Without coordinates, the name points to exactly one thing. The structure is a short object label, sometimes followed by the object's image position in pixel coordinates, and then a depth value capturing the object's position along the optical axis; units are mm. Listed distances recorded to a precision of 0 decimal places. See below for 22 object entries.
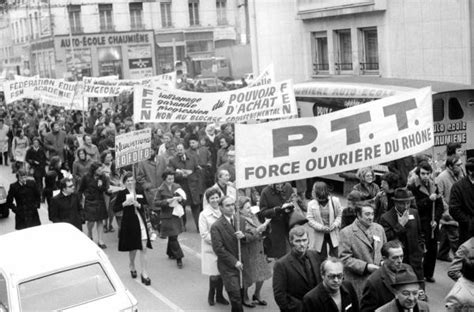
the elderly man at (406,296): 5609
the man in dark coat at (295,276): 7008
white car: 7848
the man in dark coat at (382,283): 6309
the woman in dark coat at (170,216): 11877
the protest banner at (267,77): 17250
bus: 15336
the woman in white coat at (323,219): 9250
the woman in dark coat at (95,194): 13460
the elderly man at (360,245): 7719
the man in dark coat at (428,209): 10430
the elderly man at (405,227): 8586
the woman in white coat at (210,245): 9820
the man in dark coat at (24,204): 13070
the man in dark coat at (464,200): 9438
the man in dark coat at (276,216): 10320
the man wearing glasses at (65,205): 12234
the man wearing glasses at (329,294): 6145
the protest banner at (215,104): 14008
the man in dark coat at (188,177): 14227
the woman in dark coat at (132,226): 11133
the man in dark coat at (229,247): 9164
